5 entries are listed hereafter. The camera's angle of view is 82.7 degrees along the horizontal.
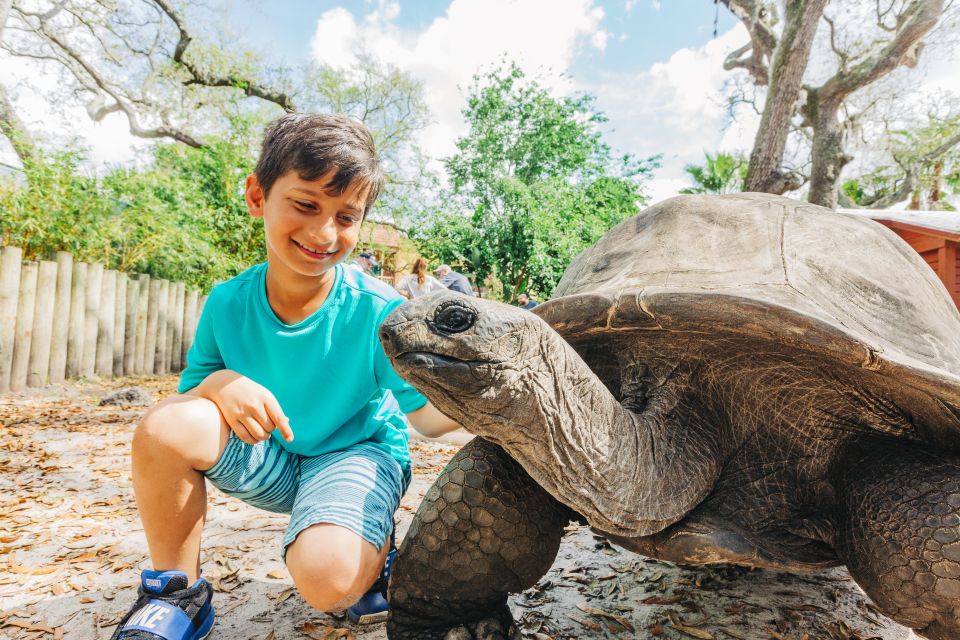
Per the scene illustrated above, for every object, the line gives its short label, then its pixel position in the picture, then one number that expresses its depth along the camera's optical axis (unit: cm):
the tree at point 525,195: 1383
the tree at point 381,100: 1759
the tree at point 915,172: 1902
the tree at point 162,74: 1476
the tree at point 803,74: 708
